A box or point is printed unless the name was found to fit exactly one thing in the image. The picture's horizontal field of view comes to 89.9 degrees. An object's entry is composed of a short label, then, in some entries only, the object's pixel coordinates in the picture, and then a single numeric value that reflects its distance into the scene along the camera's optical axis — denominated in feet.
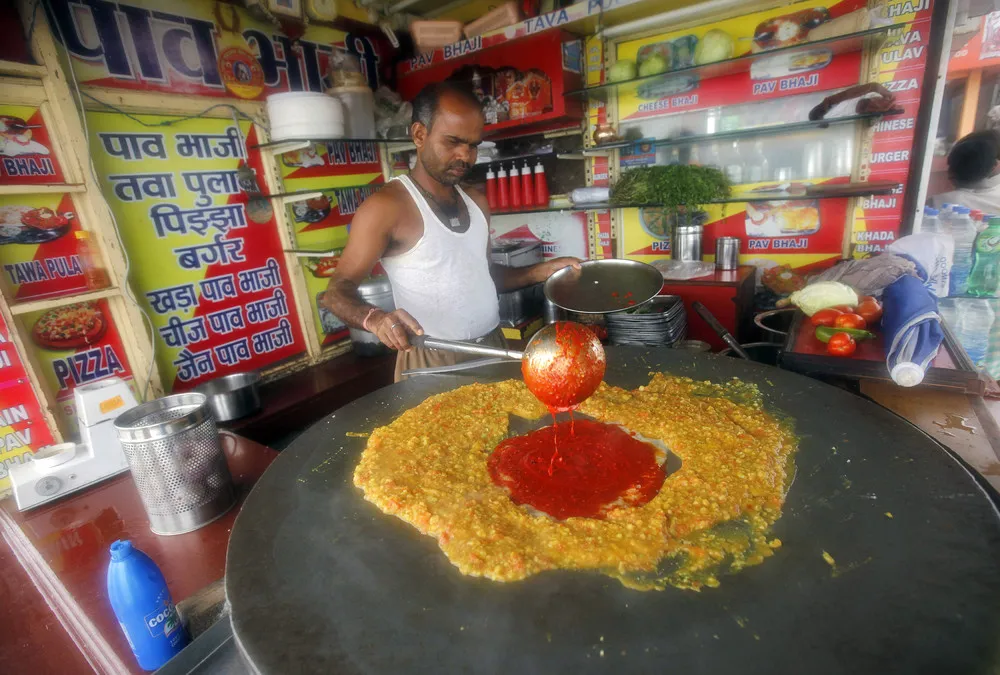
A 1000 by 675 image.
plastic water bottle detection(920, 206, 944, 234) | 10.46
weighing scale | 6.35
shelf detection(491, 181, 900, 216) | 9.49
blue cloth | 6.16
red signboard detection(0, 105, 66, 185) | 8.08
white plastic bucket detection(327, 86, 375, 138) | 12.39
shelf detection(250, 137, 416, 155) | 11.03
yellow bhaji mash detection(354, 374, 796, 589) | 3.23
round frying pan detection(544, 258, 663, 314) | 6.73
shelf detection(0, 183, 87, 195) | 7.80
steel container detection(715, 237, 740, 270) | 11.10
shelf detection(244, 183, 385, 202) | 11.96
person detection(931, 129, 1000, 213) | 11.50
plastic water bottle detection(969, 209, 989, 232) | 10.81
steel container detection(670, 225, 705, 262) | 11.38
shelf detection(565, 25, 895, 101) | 8.96
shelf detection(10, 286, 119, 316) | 8.05
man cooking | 7.11
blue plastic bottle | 3.89
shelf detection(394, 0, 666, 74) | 10.48
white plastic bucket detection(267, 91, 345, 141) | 10.62
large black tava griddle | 2.50
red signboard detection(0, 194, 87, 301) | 8.27
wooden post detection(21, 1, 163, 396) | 8.29
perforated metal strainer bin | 5.14
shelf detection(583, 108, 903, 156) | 9.43
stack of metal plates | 10.02
